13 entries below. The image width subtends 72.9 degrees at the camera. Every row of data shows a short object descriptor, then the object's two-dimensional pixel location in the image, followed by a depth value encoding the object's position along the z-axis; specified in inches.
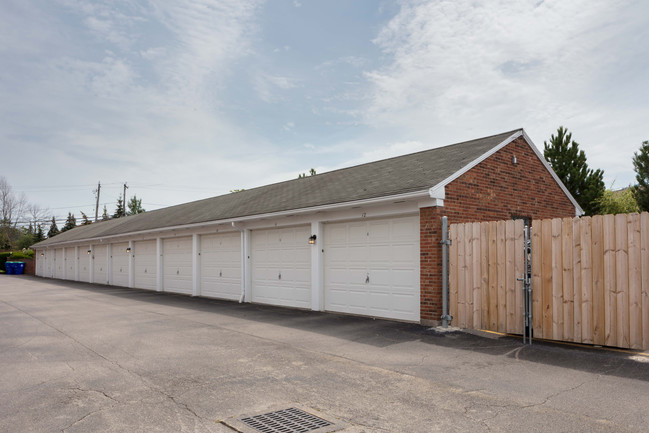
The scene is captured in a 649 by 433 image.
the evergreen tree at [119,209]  2805.1
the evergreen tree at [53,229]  2696.6
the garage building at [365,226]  389.9
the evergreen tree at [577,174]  1019.9
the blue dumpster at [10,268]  1660.9
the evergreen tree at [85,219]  2607.8
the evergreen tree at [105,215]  2852.9
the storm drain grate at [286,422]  157.6
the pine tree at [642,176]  1024.9
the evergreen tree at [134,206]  2703.7
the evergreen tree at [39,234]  2391.7
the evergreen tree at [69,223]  2686.8
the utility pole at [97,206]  2309.3
